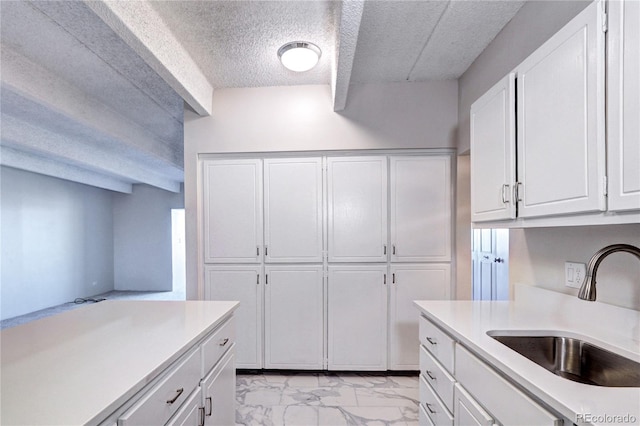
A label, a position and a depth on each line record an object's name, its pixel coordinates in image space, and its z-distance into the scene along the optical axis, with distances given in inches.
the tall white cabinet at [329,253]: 109.6
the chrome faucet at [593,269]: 40.8
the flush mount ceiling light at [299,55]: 85.0
